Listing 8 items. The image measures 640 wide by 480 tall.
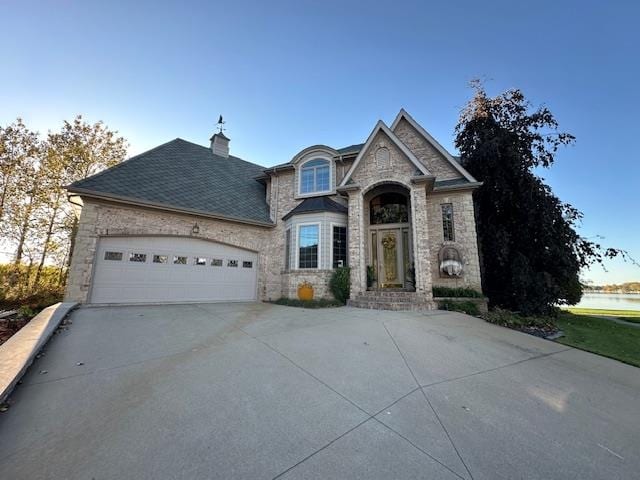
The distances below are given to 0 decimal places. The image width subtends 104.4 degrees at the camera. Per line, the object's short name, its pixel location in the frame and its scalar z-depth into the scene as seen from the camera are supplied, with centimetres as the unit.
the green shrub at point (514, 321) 739
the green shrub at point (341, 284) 982
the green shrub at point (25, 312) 673
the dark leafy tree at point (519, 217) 968
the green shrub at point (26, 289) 823
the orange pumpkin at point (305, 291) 1042
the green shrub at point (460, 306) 842
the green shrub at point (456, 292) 905
